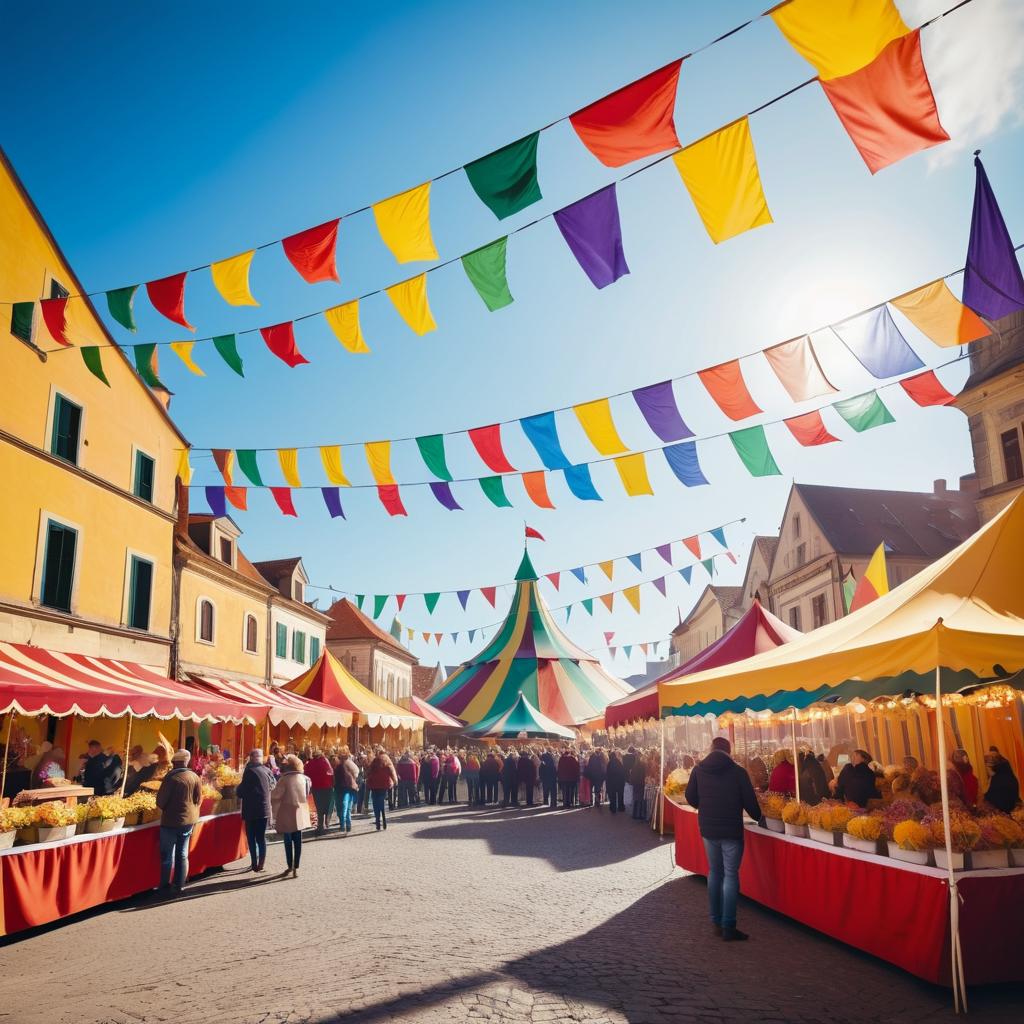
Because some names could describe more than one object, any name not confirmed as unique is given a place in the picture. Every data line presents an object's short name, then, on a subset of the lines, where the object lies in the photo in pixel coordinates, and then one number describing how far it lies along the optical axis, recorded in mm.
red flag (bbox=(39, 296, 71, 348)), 12797
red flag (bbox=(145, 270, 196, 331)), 9188
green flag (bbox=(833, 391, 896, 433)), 10312
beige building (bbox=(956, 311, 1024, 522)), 17953
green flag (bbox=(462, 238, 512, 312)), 7770
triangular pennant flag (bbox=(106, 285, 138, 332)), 9578
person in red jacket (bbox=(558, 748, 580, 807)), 20641
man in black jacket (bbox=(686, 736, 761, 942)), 6836
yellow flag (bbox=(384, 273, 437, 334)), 8414
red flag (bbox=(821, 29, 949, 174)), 5547
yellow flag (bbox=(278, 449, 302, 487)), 13562
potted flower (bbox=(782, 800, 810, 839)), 7533
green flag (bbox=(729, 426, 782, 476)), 11258
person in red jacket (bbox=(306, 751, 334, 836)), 14664
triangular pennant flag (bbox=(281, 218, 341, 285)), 7883
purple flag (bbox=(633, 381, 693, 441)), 10273
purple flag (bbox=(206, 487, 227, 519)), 15508
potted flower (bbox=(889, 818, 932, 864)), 5719
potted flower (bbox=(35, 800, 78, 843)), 8008
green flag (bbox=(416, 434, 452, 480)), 12281
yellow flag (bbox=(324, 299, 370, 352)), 9008
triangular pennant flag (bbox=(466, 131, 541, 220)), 6473
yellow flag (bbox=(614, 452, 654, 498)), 12266
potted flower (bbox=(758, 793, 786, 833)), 8078
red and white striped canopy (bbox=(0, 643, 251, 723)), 9805
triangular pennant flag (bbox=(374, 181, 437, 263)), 7195
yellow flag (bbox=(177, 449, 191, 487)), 16500
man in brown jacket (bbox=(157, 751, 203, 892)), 9297
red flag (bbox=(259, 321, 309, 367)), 9930
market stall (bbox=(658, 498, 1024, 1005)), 5371
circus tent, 26844
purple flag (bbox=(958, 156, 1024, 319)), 6566
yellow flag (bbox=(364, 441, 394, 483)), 12734
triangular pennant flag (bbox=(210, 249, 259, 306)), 8469
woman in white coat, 10367
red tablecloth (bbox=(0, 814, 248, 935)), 7387
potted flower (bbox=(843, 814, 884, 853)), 6312
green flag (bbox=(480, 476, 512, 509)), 13562
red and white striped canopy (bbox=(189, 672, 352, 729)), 15984
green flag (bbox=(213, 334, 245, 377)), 10245
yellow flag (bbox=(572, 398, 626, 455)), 10750
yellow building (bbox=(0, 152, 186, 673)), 14703
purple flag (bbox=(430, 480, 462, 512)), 14078
